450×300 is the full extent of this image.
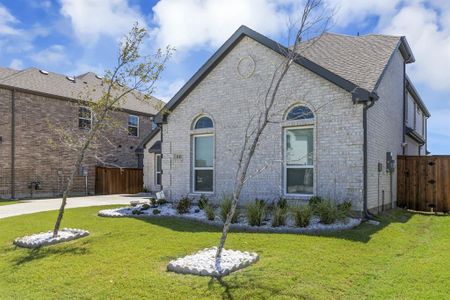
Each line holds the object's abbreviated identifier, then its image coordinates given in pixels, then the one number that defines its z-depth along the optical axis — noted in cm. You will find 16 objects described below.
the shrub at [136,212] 1183
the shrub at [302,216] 865
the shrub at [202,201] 1198
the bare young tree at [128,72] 869
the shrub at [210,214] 1016
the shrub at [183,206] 1150
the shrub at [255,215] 912
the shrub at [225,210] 970
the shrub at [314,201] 941
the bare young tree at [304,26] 592
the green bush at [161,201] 1360
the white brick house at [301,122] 1006
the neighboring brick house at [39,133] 1991
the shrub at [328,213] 873
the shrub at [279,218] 884
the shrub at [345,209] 901
